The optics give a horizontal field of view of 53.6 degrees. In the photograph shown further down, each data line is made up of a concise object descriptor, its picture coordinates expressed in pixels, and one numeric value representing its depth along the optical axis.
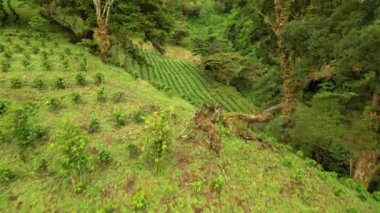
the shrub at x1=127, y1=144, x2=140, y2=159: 7.79
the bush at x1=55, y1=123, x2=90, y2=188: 6.75
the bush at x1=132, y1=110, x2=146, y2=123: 9.13
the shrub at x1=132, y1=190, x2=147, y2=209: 6.54
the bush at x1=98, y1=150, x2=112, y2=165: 7.51
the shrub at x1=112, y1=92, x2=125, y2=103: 10.32
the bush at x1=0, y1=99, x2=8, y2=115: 9.03
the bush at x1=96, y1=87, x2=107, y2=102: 10.24
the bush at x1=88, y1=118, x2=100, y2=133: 8.67
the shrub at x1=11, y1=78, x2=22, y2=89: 10.50
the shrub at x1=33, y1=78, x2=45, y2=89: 10.76
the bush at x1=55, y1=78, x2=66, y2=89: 10.86
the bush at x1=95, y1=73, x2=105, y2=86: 11.70
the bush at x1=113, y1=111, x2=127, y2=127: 8.98
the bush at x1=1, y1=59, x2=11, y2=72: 11.61
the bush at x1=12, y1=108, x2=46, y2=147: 7.95
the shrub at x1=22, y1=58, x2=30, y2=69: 12.36
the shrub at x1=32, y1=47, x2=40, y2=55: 14.16
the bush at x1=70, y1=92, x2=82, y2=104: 9.88
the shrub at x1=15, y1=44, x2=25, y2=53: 14.02
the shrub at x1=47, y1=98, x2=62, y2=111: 9.52
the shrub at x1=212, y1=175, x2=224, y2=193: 7.12
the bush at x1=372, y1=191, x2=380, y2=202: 10.01
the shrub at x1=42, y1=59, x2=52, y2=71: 12.41
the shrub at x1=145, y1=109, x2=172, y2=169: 7.34
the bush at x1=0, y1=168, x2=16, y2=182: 7.14
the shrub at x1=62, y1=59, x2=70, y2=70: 12.79
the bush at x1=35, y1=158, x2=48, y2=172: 7.49
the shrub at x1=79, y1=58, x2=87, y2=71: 12.87
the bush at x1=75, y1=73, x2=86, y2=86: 11.22
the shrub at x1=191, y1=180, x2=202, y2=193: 7.04
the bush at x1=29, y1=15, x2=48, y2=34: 16.91
